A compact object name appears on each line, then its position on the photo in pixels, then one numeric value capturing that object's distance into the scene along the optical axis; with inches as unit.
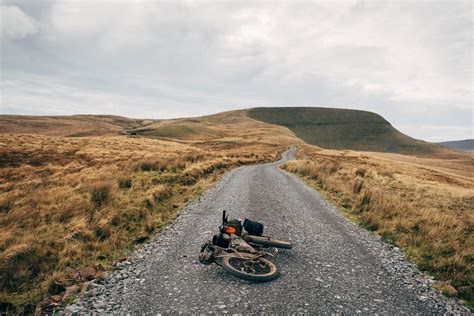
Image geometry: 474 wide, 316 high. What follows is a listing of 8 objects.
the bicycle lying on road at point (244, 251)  299.7
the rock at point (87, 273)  283.0
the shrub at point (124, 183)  729.6
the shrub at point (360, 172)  1324.6
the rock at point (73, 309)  227.8
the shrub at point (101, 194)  546.5
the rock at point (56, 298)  243.1
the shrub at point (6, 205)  487.5
